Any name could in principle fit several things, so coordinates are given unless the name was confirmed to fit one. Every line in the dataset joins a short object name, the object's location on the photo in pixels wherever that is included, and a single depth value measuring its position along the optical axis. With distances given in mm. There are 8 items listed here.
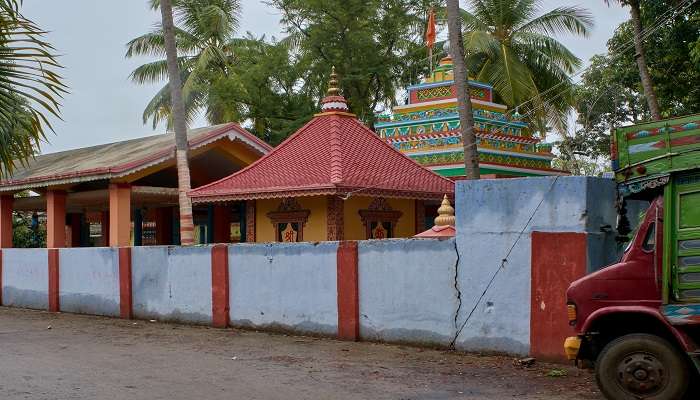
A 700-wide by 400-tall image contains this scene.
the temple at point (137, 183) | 20906
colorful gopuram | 22562
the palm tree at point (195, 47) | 36031
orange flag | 23891
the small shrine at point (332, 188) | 18188
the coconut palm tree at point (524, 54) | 29797
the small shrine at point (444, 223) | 15141
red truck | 7859
